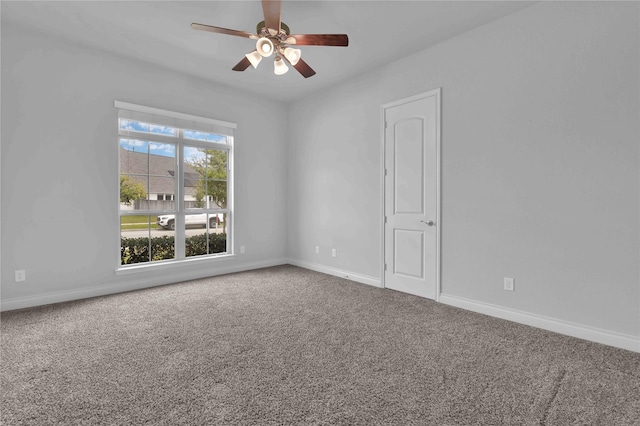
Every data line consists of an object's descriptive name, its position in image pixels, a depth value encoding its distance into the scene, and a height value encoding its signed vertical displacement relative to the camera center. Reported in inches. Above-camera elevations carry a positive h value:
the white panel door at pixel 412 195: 140.4 +7.4
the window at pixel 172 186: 159.2 +13.7
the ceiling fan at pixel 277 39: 97.9 +55.9
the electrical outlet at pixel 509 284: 116.9 -27.0
